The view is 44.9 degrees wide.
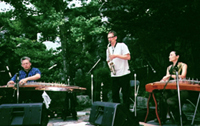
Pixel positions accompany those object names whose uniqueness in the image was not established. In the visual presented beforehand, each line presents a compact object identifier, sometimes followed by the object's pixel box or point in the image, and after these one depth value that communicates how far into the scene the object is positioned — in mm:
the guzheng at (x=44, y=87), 4770
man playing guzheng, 5395
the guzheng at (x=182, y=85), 4293
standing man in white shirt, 4730
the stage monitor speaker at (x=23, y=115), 3639
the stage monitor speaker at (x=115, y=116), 3627
